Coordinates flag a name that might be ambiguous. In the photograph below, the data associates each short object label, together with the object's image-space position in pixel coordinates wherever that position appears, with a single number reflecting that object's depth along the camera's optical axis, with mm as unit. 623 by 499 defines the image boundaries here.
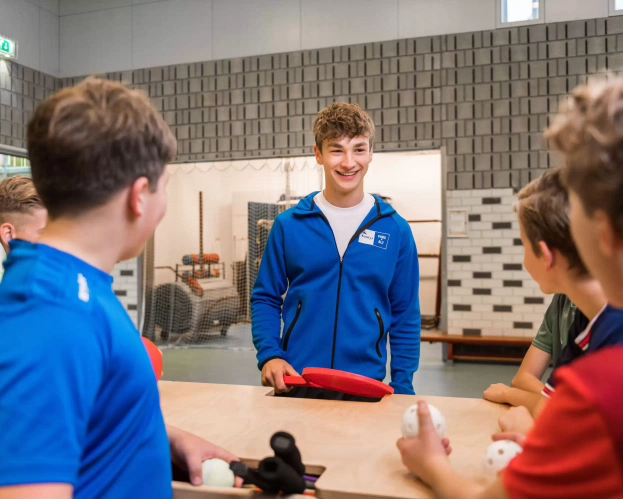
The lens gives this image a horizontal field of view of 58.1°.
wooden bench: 5711
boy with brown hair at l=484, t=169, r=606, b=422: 1098
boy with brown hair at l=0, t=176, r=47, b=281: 1811
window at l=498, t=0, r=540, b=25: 5820
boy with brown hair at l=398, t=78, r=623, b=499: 545
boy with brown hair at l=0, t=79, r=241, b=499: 642
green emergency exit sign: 6301
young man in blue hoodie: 2035
